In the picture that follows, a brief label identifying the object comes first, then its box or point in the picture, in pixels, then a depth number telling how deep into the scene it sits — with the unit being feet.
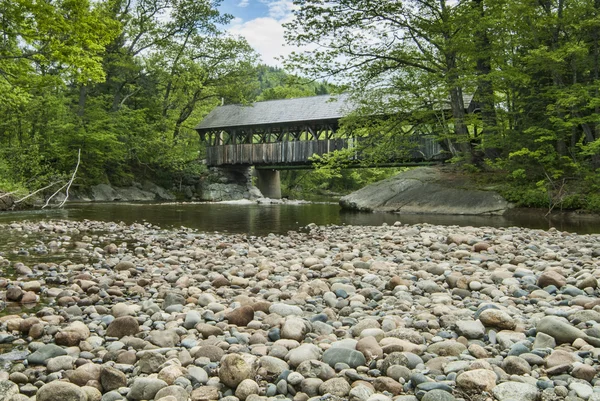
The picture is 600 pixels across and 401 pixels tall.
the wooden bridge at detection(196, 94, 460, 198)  73.97
